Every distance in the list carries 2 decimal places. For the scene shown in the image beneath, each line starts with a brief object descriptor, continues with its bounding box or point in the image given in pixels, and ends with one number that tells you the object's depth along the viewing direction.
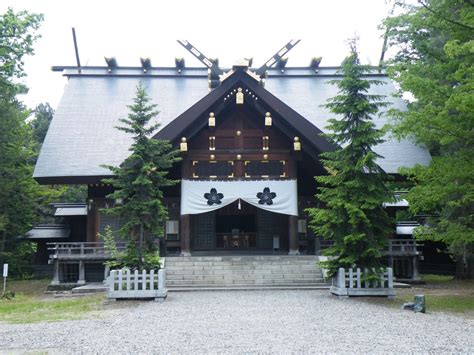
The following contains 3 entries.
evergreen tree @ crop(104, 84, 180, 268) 12.88
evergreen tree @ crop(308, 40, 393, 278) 12.70
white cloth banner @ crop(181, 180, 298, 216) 18.14
